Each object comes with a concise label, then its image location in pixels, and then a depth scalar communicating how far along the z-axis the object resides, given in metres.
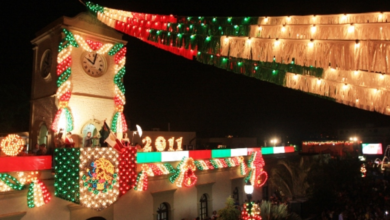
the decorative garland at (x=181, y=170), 13.59
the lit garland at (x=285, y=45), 6.12
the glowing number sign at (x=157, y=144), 15.33
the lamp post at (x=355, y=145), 54.29
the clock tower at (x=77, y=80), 13.92
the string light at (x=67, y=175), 10.40
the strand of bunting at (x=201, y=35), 7.94
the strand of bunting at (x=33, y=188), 9.76
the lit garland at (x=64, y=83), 13.59
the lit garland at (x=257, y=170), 21.16
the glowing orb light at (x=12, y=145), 10.16
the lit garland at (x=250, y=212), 11.80
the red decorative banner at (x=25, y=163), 9.70
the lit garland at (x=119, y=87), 15.85
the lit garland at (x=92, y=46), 14.45
